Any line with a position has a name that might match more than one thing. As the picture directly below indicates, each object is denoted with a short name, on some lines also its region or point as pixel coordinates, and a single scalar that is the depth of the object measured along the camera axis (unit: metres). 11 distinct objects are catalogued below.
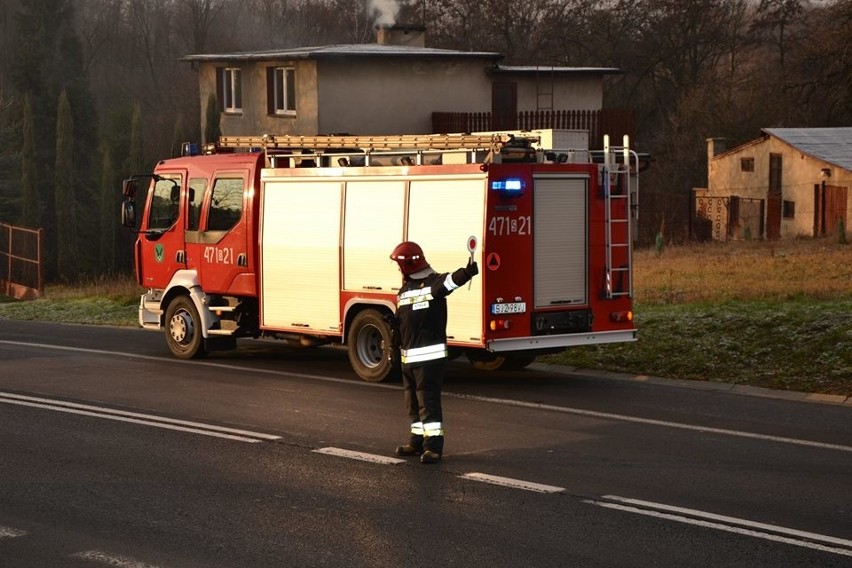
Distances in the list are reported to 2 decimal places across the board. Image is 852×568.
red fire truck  13.84
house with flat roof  42.41
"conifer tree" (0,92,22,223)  63.41
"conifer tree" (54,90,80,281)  61.16
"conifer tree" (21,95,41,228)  61.25
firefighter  10.26
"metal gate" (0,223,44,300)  35.94
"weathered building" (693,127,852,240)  45.09
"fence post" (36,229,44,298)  34.53
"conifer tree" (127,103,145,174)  58.72
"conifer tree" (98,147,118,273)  60.50
